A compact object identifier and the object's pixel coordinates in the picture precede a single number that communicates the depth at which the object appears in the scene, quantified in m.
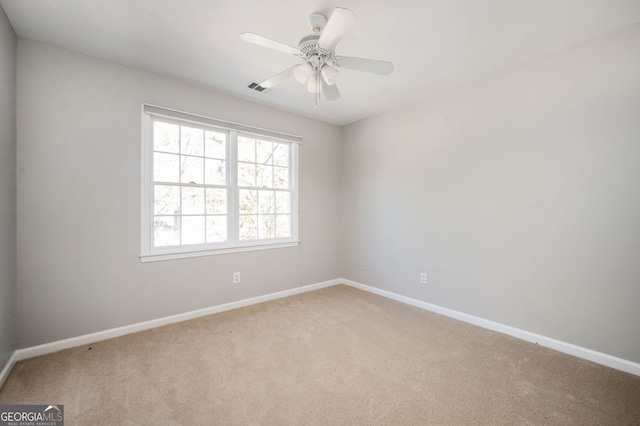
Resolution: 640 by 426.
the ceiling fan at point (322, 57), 1.53
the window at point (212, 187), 2.79
